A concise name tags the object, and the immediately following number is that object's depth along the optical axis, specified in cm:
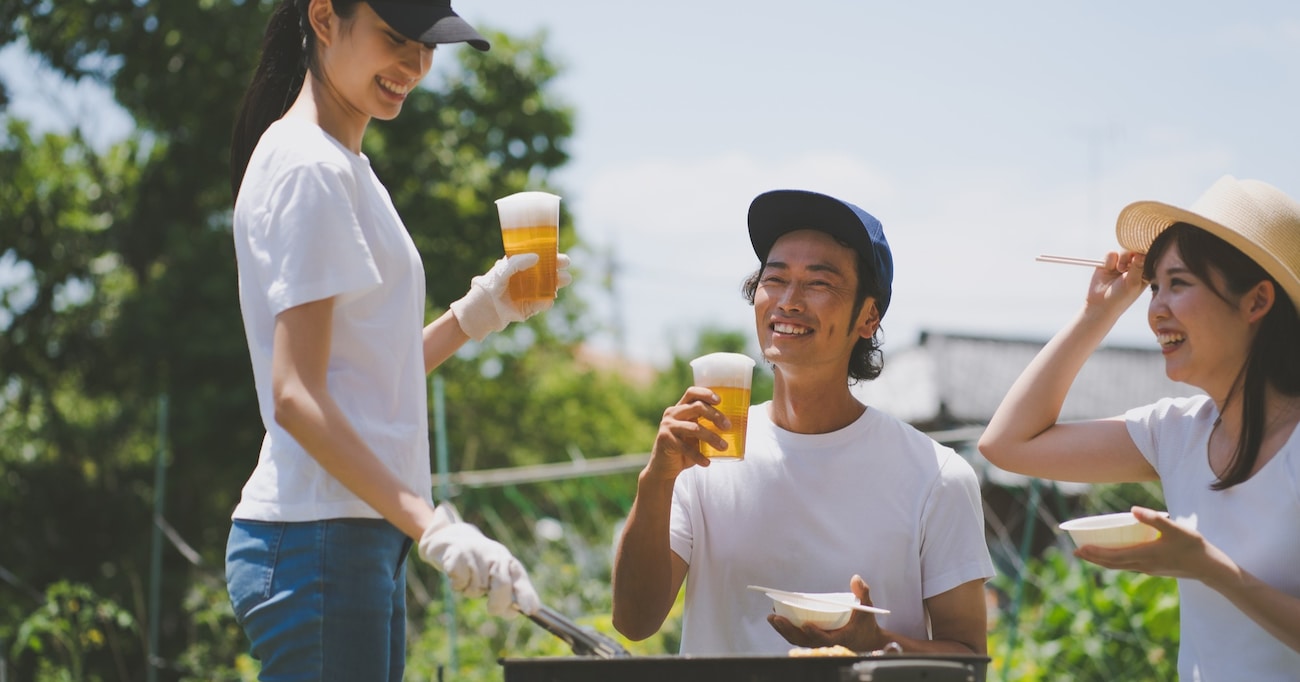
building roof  1848
